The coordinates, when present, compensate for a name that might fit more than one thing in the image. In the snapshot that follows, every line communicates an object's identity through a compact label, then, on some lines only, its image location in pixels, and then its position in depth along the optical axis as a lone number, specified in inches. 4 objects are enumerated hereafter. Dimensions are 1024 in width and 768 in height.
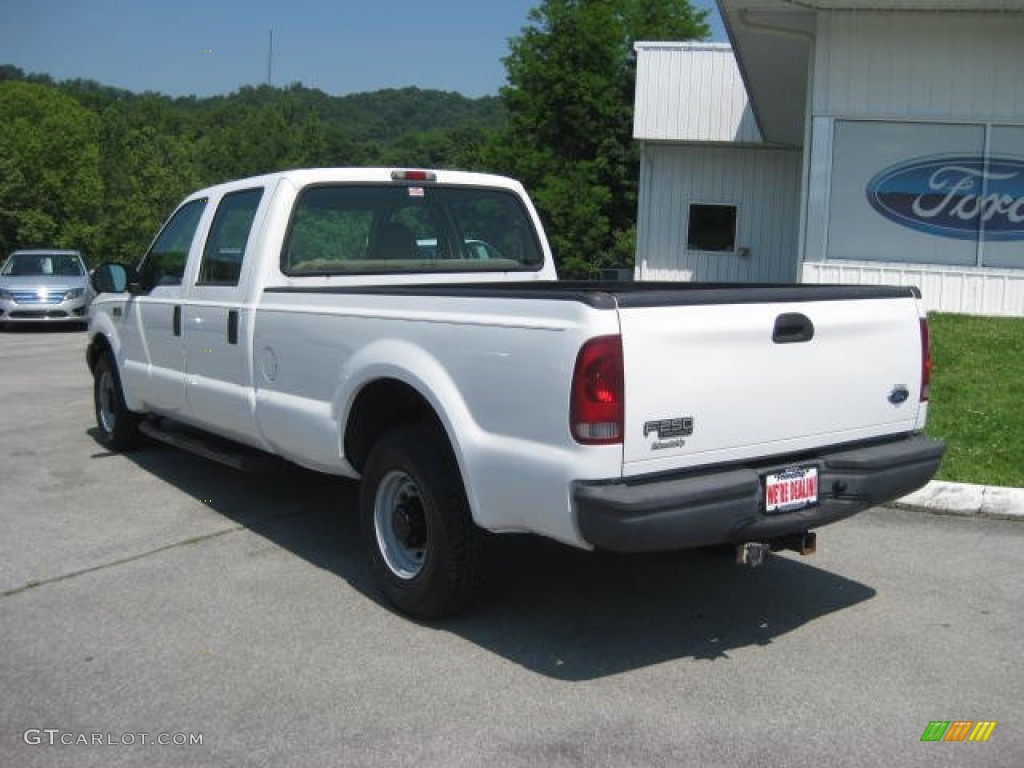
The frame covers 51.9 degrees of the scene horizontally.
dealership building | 522.9
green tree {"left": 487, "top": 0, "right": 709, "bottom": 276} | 1470.2
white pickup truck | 146.0
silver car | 746.2
